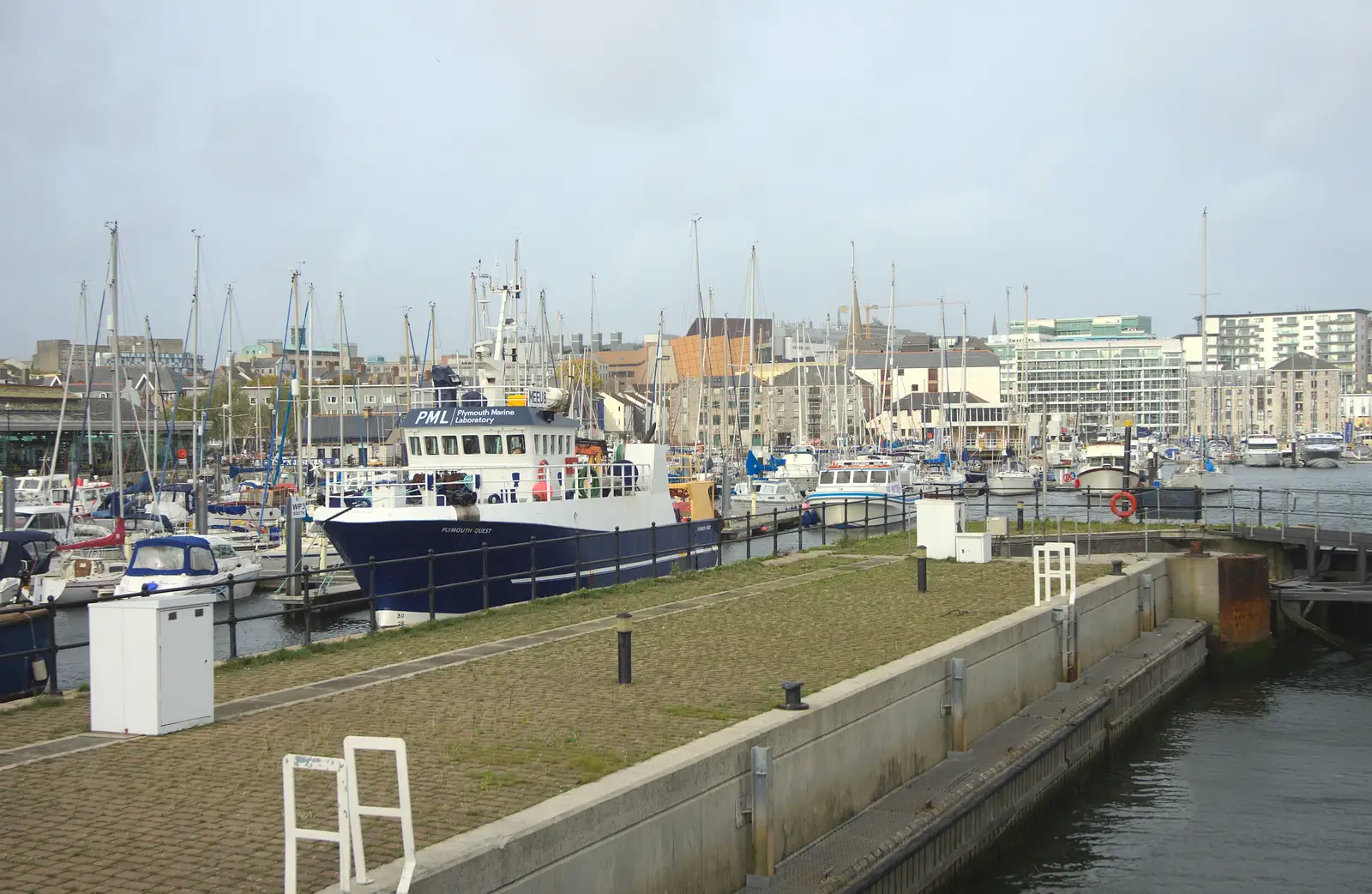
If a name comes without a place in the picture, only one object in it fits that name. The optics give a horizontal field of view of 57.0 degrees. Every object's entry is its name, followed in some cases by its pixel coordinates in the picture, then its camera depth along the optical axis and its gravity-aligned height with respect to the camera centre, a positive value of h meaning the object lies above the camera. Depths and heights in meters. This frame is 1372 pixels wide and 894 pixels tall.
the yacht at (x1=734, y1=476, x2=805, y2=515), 70.38 -3.44
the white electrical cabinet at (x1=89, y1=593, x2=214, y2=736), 11.05 -1.92
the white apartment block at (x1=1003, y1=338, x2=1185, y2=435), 179.62 +2.40
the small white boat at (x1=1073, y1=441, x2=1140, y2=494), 90.38 -3.15
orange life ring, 30.31 -1.70
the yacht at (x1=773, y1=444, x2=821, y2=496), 83.69 -2.36
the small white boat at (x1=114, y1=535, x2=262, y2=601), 32.44 -3.19
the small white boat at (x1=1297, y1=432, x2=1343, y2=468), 165.79 -2.90
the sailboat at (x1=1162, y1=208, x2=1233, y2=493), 81.86 -3.09
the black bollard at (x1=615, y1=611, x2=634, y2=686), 13.24 -2.26
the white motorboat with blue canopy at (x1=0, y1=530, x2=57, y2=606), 28.82 -3.05
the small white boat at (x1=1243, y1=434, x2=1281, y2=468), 168.88 -2.79
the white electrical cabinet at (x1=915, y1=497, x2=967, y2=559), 26.47 -1.92
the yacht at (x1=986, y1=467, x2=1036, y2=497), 94.81 -3.79
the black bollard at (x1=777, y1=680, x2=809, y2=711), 11.48 -2.37
